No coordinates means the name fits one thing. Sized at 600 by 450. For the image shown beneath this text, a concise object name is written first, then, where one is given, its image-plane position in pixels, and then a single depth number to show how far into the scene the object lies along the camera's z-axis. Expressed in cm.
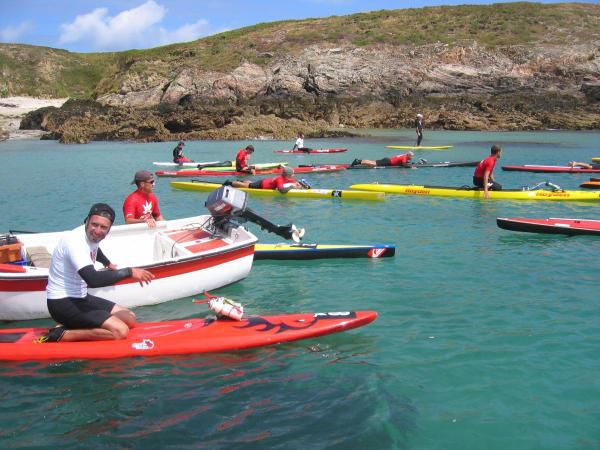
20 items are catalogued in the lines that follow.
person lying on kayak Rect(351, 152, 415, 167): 2486
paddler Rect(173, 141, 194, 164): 2792
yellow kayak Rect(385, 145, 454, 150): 3504
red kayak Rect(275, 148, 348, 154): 3350
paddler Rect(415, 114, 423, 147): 3416
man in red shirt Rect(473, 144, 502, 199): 1641
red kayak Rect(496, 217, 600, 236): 1227
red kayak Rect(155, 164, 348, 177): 2348
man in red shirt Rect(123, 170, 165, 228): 980
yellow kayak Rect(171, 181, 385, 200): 1722
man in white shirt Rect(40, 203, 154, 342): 585
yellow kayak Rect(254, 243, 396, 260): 1091
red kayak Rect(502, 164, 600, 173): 2258
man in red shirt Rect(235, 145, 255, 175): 2271
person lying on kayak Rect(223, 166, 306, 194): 1775
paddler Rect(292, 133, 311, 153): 3381
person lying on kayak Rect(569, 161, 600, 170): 2253
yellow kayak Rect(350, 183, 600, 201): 1684
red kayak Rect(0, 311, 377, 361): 649
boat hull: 752
